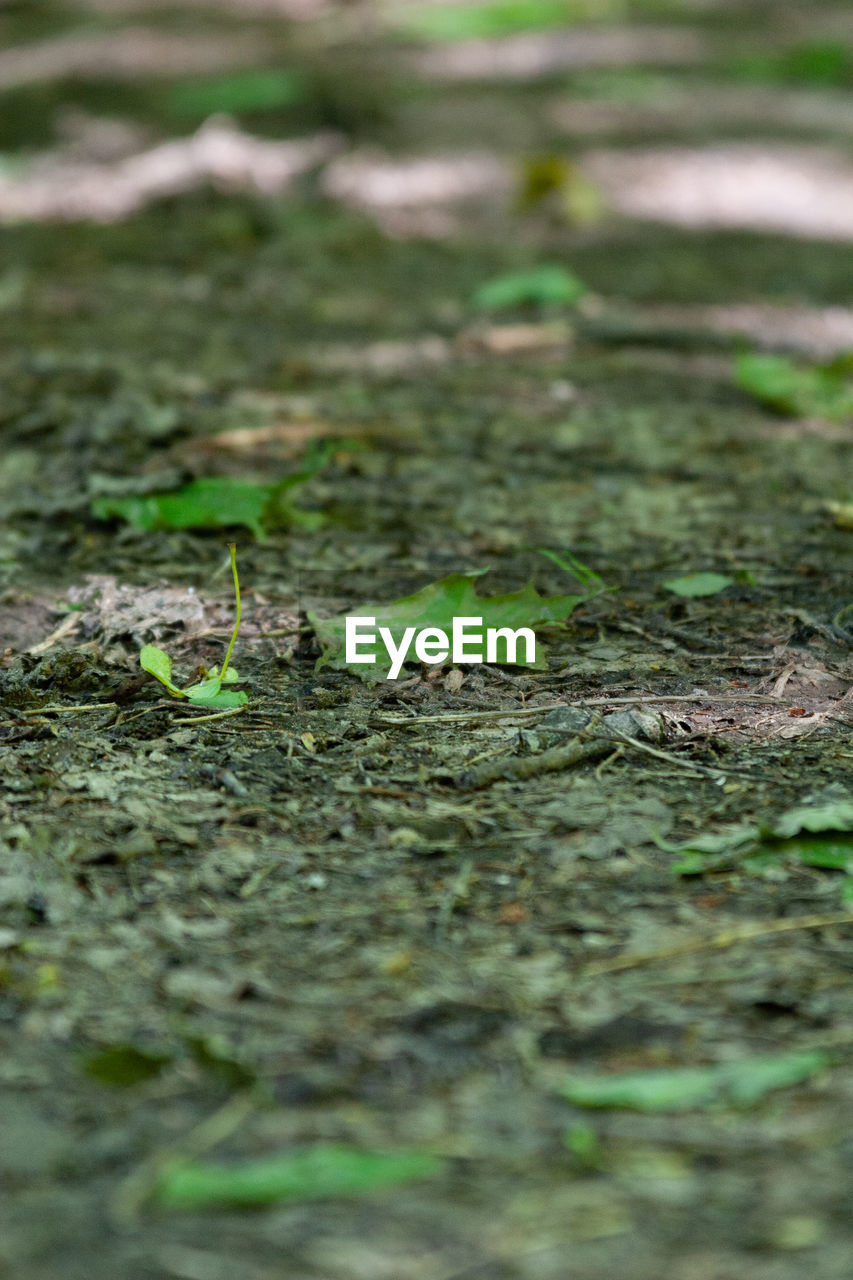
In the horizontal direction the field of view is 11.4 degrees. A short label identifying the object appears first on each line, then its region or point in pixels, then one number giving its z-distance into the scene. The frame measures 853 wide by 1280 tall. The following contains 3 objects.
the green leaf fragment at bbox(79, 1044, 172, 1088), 1.17
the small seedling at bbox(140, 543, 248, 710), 1.33
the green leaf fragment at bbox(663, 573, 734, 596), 1.42
